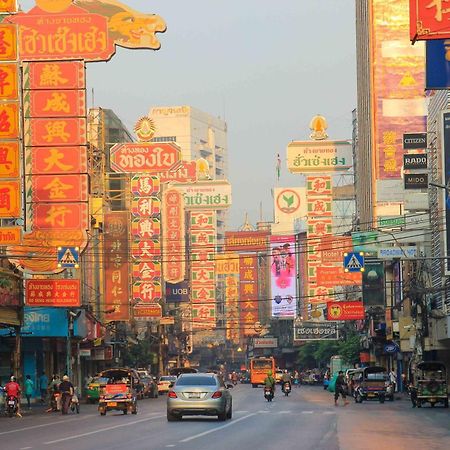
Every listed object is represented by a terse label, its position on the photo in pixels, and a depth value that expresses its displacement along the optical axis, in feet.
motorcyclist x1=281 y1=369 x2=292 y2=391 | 268.82
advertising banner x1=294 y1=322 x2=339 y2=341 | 486.84
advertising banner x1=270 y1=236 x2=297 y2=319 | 604.08
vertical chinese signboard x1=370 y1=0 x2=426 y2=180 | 361.30
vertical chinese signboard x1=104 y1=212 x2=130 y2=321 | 310.92
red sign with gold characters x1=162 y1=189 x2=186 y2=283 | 407.23
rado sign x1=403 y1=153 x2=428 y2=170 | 250.16
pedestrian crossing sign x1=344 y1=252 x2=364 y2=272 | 263.90
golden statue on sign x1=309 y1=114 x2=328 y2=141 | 483.10
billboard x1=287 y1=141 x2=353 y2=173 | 458.05
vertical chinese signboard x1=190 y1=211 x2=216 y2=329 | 501.15
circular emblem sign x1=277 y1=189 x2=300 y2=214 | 580.71
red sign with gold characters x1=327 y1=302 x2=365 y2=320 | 338.13
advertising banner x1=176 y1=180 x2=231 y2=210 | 620.90
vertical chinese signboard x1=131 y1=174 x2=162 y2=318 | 319.27
